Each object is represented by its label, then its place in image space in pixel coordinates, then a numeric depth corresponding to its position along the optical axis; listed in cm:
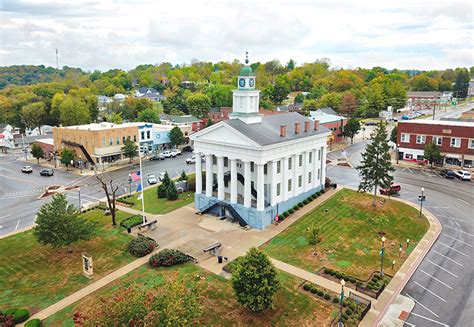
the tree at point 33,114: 12010
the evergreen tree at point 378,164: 4891
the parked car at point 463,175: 6238
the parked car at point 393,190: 5606
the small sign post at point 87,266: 3431
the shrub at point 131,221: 4525
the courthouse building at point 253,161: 4422
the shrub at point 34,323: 2727
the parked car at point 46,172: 7338
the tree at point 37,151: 8356
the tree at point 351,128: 9531
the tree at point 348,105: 13938
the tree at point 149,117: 11581
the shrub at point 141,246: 3803
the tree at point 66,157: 7650
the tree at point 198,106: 13462
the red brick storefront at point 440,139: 6900
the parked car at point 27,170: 7669
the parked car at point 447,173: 6431
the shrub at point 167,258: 3584
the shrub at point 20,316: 2822
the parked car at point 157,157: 8525
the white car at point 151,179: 6513
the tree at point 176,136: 9212
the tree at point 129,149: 7981
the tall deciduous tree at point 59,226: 3662
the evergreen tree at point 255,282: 2698
